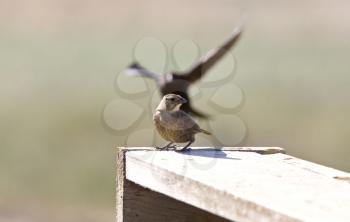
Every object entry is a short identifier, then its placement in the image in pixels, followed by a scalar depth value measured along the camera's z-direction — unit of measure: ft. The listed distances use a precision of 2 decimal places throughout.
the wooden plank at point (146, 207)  37.44
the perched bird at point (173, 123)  41.81
